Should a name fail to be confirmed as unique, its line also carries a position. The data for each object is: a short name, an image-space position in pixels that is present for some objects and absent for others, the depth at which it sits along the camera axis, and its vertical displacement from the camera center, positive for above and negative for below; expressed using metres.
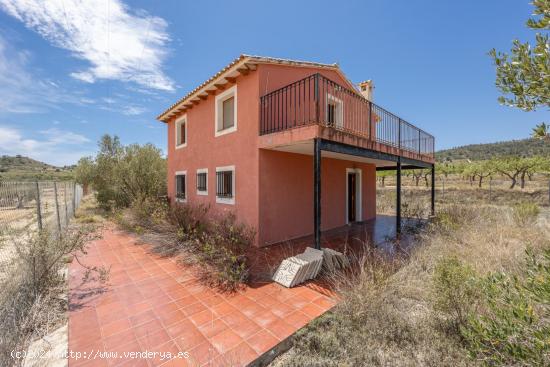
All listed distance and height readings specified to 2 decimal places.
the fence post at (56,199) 7.03 -0.55
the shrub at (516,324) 1.95 -1.37
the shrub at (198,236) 4.88 -1.59
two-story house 6.58 +1.00
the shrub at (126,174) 13.30 +0.44
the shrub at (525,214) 8.84 -1.45
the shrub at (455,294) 3.19 -1.62
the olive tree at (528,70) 2.02 +1.06
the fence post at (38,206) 5.28 -0.57
